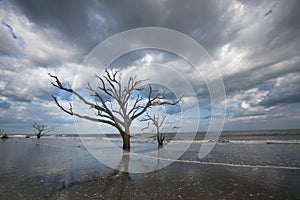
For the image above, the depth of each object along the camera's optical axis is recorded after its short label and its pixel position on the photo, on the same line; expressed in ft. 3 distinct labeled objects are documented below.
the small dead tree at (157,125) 71.56
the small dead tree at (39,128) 128.22
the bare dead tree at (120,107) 47.00
